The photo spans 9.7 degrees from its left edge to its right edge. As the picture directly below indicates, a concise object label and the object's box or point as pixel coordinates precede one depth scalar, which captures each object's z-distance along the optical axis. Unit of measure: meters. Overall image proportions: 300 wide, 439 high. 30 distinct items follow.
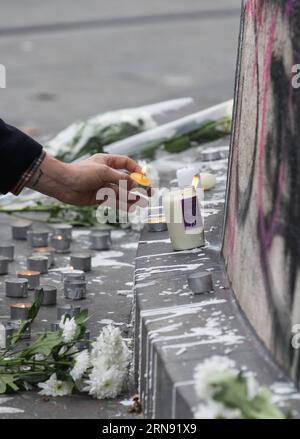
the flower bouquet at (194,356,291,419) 3.51
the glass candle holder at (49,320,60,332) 5.40
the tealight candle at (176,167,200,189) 6.27
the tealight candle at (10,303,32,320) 5.75
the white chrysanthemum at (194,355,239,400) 3.53
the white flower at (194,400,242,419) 3.57
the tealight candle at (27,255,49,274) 6.73
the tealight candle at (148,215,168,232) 5.98
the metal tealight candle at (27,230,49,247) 7.32
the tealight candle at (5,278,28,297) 6.22
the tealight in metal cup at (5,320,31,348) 5.42
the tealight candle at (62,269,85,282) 6.34
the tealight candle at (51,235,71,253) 7.29
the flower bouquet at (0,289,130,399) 4.82
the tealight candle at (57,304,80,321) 5.70
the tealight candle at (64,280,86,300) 6.23
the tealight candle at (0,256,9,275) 6.75
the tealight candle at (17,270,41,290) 6.41
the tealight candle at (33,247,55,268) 6.97
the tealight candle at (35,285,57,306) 6.14
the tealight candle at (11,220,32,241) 7.57
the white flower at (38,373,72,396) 4.91
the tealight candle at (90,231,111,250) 7.35
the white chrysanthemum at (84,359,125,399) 4.81
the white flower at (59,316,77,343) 4.93
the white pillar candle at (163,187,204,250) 5.43
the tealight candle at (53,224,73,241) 7.35
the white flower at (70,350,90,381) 4.80
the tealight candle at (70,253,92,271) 6.78
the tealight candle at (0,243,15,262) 7.01
